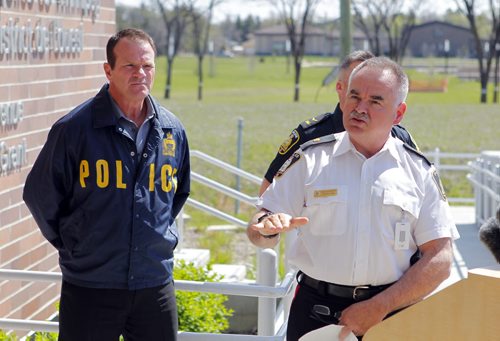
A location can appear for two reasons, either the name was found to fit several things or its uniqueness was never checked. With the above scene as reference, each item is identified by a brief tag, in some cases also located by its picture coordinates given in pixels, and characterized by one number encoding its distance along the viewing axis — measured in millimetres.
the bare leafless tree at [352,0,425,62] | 54281
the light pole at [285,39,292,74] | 72481
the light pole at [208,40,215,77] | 67975
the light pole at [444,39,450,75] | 69312
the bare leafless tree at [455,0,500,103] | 45344
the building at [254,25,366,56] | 102000
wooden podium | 2676
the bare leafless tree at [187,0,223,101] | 50366
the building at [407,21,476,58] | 100375
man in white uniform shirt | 3145
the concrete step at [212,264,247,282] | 8231
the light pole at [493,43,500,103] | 46219
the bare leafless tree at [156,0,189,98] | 49312
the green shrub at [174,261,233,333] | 5977
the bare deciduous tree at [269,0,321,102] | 49750
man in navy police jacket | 3688
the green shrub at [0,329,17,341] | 4833
